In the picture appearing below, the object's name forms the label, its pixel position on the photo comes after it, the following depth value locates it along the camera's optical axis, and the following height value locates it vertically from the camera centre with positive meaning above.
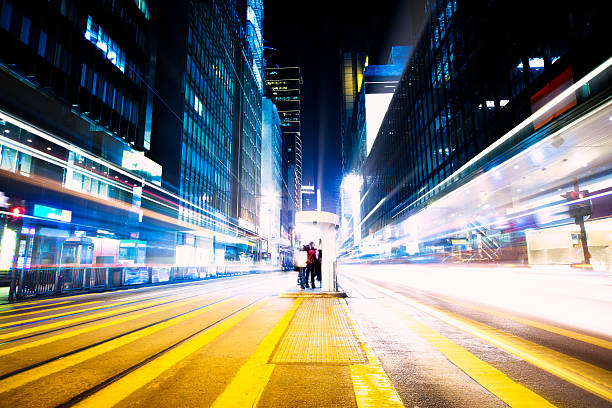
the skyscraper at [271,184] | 86.06 +19.45
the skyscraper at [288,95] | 191.88 +90.23
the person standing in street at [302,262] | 13.26 -0.25
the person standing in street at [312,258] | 13.99 -0.10
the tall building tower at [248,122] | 61.88 +27.25
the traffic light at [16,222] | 12.78 +1.41
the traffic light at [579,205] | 15.16 +2.24
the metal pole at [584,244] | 14.90 +0.47
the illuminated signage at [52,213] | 20.12 +2.65
